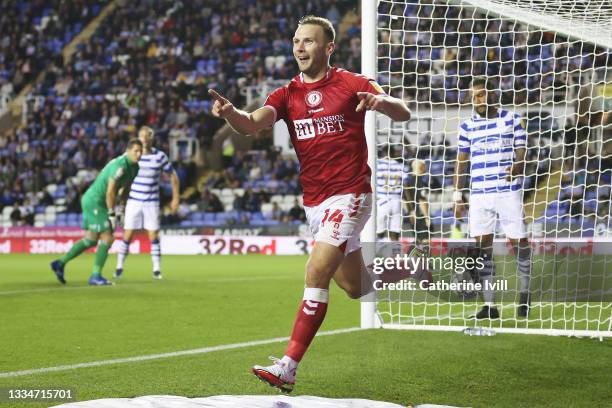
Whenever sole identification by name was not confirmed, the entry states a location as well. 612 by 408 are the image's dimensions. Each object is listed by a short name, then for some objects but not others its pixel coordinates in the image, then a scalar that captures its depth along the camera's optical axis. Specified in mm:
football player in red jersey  5012
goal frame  7750
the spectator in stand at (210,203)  25422
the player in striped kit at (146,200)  13812
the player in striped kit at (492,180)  8359
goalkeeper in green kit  12422
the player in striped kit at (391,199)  12773
